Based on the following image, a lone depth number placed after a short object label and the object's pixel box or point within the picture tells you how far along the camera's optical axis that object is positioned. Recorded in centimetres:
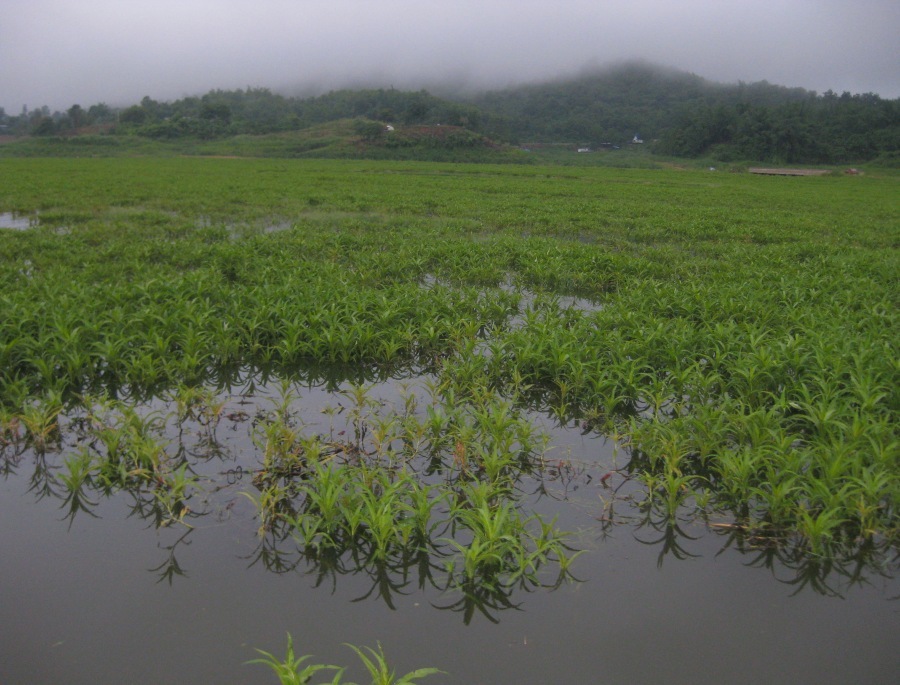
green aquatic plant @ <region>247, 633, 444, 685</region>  236
